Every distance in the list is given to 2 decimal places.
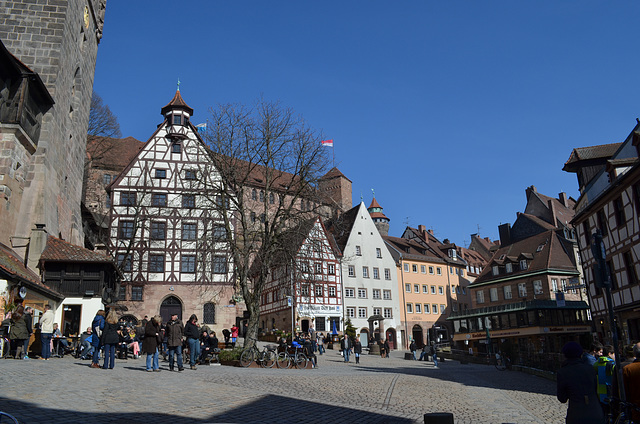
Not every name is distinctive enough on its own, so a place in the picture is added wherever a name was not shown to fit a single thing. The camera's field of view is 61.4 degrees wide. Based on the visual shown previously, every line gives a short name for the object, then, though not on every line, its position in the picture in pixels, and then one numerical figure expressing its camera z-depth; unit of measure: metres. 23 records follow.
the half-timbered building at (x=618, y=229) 23.82
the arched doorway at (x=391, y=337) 54.16
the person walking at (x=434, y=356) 31.67
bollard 6.95
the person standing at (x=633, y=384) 7.19
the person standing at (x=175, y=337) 15.66
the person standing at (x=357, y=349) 28.97
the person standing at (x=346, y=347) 29.17
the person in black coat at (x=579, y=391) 6.25
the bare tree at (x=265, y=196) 24.36
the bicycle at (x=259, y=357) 20.94
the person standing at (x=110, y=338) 15.02
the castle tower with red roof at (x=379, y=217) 84.38
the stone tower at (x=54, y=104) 24.64
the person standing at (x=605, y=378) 8.52
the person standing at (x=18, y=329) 16.08
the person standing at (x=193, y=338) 16.59
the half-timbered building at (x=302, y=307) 46.97
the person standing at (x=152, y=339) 15.27
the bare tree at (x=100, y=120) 47.67
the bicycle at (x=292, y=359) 21.12
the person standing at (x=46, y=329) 18.08
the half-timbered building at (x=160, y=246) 38.91
